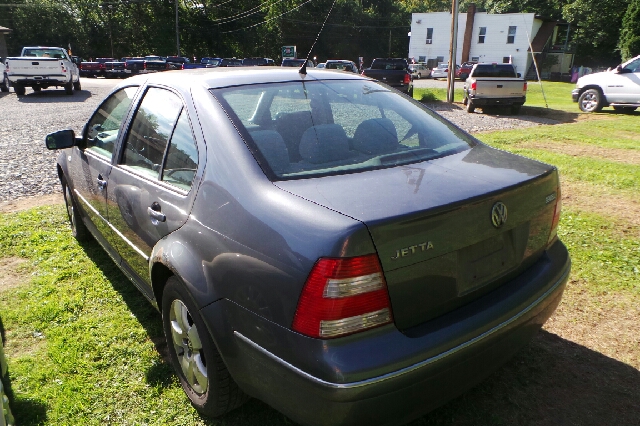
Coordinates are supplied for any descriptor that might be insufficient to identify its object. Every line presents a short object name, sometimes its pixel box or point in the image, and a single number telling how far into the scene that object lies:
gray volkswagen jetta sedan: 1.83
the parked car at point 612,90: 15.43
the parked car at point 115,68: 39.50
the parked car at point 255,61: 31.52
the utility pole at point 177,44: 51.31
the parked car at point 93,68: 39.59
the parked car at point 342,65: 22.92
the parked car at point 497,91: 16.44
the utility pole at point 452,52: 18.28
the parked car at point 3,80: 22.84
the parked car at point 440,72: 45.99
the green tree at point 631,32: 42.57
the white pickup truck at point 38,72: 19.61
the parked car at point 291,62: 26.76
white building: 49.41
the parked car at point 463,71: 41.72
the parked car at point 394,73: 18.62
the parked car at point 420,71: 45.61
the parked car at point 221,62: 32.31
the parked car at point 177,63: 35.04
